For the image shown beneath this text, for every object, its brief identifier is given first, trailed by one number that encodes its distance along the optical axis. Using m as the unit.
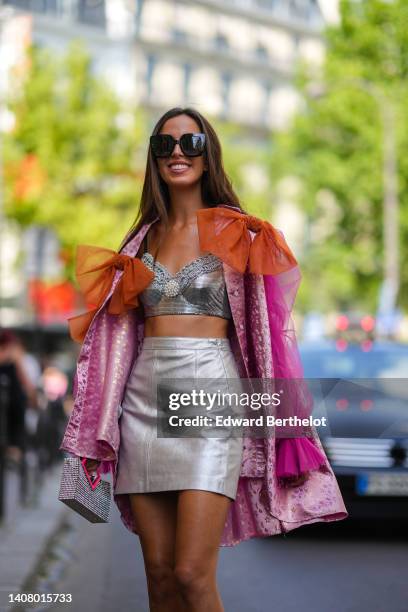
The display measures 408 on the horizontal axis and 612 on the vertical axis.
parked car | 7.07
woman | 4.03
